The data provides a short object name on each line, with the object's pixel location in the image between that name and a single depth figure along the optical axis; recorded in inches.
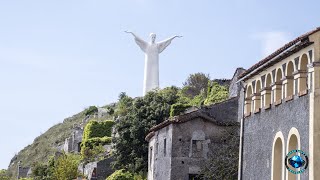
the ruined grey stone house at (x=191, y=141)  1569.9
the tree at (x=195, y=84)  3032.0
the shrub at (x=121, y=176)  1891.0
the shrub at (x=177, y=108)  2016.5
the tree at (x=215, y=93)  2134.5
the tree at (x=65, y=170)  2352.4
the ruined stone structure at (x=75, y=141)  3125.0
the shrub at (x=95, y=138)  2600.9
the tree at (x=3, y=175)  3107.8
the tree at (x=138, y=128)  2139.5
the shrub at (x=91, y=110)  3897.6
